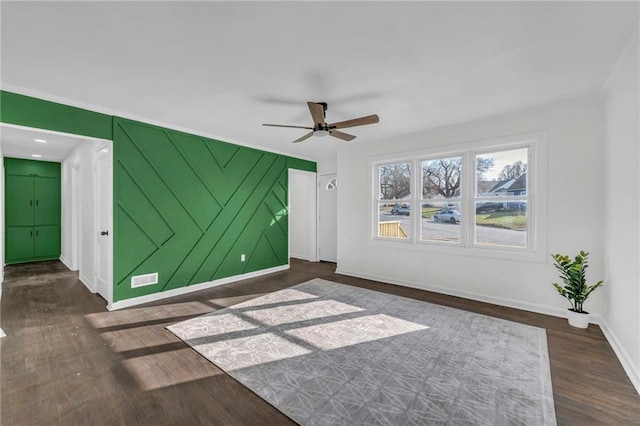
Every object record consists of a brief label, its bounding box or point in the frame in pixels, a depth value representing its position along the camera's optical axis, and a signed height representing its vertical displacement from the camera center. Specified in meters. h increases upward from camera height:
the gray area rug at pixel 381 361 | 1.77 -1.28
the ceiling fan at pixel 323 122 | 2.83 +1.00
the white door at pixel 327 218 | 6.67 -0.18
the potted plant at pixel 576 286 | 2.97 -0.84
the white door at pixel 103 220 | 3.52 -0.14
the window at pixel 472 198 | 3.54 +0.20
